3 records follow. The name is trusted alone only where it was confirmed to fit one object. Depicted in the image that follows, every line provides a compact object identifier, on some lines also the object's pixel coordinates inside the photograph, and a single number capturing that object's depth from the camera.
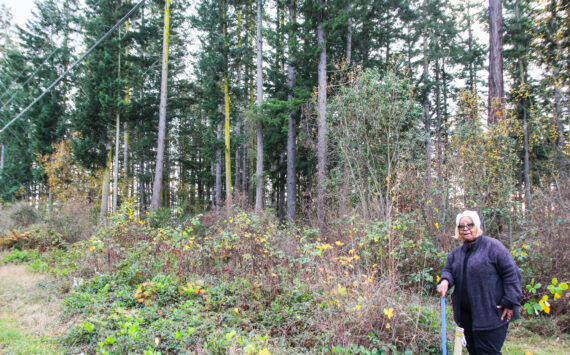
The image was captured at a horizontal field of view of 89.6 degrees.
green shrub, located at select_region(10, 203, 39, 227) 12.39
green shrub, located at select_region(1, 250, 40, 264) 8.61
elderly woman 2.24
